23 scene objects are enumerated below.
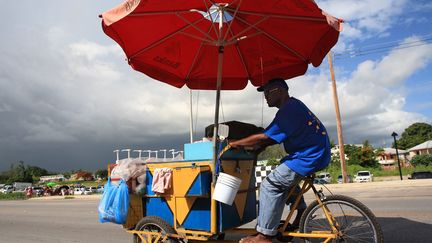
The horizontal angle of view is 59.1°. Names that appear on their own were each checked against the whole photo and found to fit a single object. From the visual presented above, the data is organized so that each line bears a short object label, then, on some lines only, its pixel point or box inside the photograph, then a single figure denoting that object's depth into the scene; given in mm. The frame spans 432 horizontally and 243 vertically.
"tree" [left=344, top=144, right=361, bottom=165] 59938
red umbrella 4539
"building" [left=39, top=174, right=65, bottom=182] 125688
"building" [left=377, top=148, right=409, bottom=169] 86712
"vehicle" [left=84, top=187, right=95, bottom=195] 49659
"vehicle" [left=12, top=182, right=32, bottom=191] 77188
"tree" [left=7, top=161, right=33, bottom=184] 104912
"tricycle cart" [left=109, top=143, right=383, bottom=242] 3988
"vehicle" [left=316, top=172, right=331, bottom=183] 38566
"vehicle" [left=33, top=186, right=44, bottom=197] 54881
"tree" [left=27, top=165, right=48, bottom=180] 138075
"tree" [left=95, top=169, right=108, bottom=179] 98119
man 3997
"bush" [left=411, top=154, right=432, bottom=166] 55825
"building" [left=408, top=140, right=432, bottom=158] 77500
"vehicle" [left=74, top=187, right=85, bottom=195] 51438
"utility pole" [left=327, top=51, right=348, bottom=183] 27094
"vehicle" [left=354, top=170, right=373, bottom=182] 38972
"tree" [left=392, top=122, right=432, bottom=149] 96312
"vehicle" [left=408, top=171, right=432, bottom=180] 35094
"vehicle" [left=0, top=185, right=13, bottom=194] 70438
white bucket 4262
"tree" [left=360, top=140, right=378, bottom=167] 59469
